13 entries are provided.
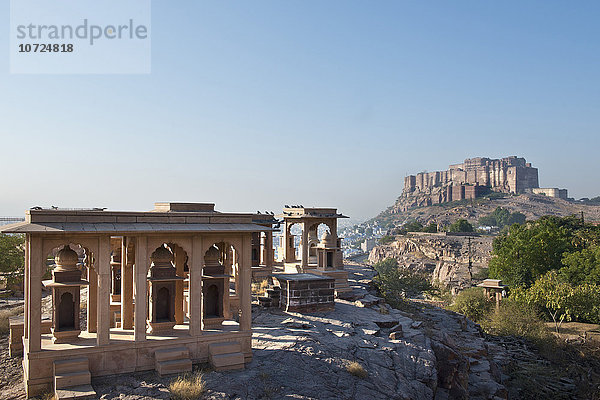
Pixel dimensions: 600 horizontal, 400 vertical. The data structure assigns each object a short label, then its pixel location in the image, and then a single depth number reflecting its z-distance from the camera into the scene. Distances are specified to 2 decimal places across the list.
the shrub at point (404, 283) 32.31
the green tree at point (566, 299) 23.14
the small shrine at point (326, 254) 20.22
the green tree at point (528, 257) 32.06
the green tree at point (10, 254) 19.78
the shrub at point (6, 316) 12.16
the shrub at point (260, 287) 18.49
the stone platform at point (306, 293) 14.30
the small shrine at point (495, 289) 26.53
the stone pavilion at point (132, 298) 8.08
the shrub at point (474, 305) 25.27
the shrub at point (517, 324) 19.86
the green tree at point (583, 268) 27.05
